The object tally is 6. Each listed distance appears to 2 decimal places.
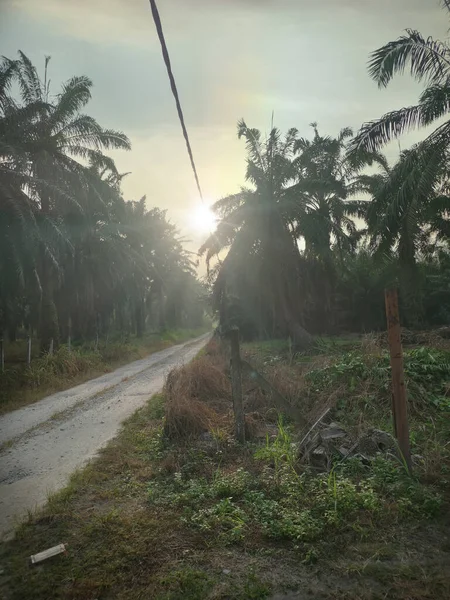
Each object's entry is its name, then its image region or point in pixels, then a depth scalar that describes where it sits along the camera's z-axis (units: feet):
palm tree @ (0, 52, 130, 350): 46.01
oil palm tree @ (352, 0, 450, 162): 33.88
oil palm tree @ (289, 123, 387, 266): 62.64
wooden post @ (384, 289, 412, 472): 15.58
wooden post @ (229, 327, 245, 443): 20.95
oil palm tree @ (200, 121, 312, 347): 62.90
